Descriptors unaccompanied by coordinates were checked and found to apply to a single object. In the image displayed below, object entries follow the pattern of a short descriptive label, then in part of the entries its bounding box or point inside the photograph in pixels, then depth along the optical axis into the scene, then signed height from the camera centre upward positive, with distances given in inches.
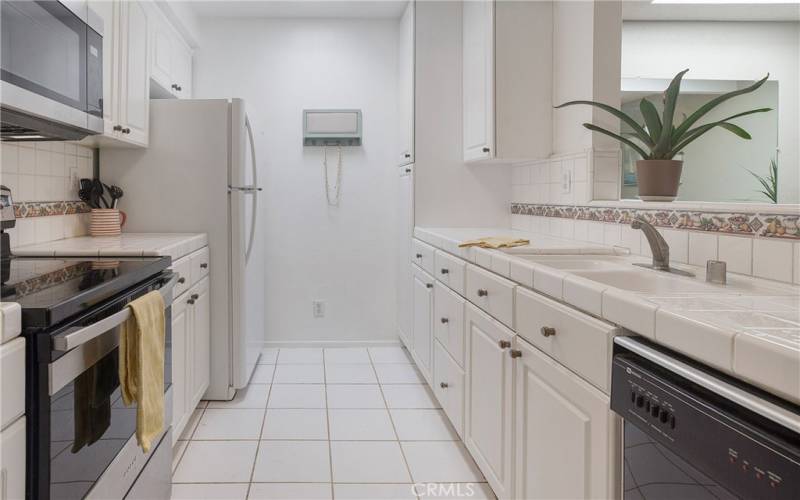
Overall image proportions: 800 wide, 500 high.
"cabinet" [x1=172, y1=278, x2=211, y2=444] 95.7 -21.8
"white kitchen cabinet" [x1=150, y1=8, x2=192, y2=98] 123.0 +38.7
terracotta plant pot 76.2 +7.1
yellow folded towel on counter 89.0 -1.7
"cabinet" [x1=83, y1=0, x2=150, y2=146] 94.8 +27.0
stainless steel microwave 62.3 +18.8
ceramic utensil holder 110.8 +1.2
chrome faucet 68.6 -1.5
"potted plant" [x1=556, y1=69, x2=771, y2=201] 74.0 +11.2
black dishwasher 28.7 -11.3
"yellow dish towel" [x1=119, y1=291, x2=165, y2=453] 63.9 -15.4
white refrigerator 120.4 +8.1
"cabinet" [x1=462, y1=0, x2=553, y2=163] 117.3 +30.5
